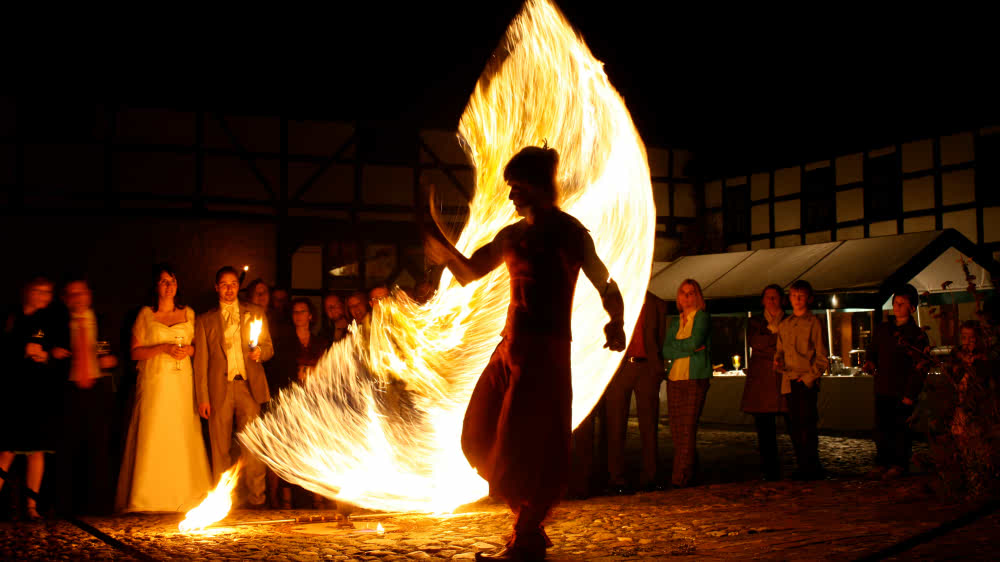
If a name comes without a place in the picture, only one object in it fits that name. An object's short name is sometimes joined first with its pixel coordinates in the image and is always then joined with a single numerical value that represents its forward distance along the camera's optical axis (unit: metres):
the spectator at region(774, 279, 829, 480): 8.92
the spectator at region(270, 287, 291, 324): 10.11
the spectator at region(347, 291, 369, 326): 9.12
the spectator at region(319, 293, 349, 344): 9.42
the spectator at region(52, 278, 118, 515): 7.86
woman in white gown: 8.06
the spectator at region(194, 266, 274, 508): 8.34
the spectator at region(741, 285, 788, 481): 9.18
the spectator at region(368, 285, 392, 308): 9.05
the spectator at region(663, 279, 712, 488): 8.97
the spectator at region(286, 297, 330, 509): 8.91
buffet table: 16.67
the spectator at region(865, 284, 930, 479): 9.28
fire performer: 5.07
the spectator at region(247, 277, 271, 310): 9.44
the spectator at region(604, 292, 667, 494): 8.97
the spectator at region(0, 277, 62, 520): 7.61
